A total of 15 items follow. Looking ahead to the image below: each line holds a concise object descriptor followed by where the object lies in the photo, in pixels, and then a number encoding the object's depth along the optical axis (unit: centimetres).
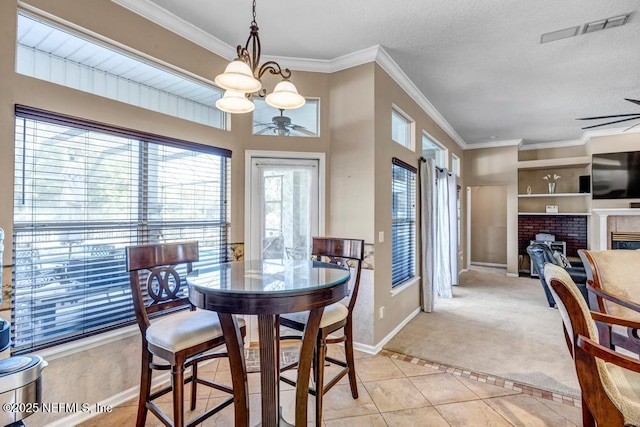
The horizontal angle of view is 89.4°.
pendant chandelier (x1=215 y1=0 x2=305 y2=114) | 171
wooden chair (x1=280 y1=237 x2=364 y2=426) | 191
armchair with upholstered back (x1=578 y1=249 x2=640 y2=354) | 197
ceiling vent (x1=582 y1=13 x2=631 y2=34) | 256
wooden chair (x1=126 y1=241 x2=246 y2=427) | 167
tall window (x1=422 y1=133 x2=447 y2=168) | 497
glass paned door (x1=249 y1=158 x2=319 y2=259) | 322
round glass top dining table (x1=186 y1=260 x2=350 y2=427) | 143
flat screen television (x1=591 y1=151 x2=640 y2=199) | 574
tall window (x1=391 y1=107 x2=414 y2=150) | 374
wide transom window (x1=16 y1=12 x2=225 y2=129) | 192
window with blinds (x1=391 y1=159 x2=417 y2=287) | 368
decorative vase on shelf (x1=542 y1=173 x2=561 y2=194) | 697
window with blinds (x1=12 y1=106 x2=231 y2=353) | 186
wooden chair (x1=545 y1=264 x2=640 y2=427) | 129
